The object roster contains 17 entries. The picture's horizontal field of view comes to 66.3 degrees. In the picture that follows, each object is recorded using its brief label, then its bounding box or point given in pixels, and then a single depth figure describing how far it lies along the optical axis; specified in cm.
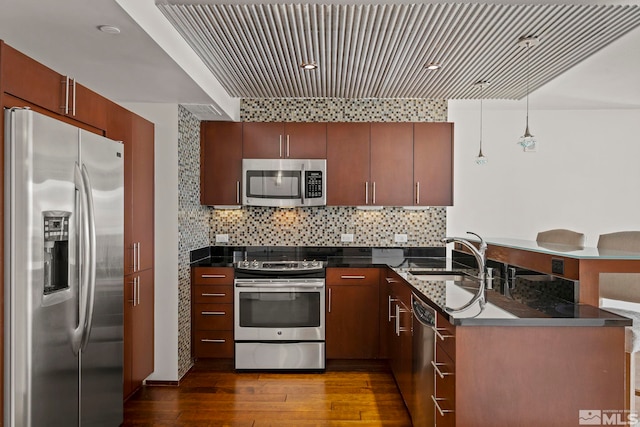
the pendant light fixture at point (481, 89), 410
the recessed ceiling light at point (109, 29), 234
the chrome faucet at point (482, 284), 216
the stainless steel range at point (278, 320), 416
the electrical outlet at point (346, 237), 492
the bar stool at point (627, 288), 230
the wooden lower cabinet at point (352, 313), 431
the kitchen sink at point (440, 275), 356
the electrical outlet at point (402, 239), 491
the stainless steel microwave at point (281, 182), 456
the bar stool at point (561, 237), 417
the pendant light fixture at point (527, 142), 345
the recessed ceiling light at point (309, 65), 357
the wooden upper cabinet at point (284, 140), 460
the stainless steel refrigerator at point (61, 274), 194
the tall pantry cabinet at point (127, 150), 202
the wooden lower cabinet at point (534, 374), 194
